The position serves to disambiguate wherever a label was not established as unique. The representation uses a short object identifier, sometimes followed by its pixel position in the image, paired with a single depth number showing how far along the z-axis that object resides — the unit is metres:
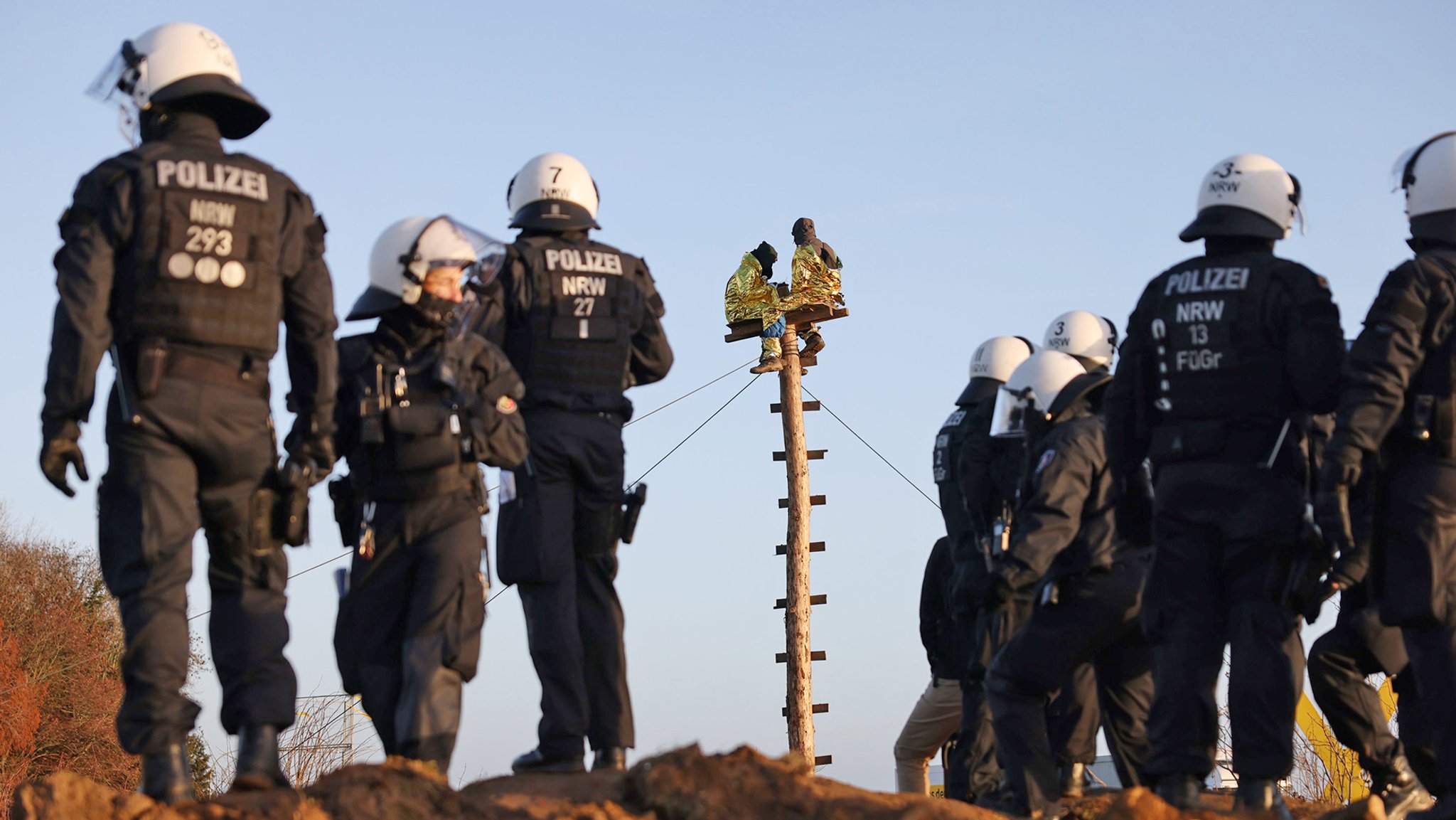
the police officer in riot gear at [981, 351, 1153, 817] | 14.49
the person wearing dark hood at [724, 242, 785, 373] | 41.41
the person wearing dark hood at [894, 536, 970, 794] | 20.92
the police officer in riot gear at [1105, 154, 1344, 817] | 12.70
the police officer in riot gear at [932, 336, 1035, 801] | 18.12
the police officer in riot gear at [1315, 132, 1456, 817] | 12.29
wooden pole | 40.81
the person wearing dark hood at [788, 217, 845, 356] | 41.09
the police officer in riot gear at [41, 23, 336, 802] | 10.89
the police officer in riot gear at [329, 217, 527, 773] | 12.28
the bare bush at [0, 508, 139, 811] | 73.87
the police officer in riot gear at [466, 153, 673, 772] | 13.98
